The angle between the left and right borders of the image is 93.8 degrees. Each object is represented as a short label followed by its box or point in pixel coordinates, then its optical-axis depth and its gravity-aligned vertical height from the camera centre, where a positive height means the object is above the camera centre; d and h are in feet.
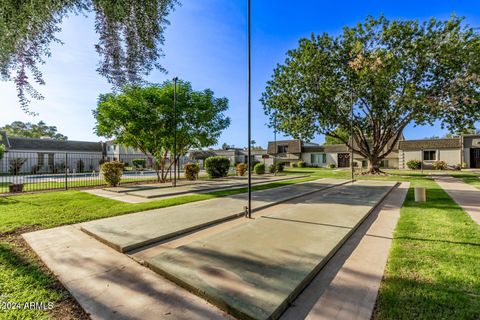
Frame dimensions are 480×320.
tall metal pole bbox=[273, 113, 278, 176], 69.67 +10.81
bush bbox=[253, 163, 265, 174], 75.54 -3.19
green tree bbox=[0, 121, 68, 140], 175.11 +24.14
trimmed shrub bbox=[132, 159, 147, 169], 108.78 -2.23
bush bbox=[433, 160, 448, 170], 91.25 -2.56
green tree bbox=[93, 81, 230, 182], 39.68 +7.62
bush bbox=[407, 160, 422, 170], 94.38 -2.23
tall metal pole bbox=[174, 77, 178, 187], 38.85 +8.51
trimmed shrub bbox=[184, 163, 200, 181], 53.42 -3.00
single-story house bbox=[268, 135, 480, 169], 94.48 +2.64
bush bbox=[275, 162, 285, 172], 81.21 -2.78
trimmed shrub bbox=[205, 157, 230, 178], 60.13 -2.02
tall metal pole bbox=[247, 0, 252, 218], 19.04 +5.18
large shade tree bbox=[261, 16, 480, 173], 51.80 +20.27
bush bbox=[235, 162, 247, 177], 67.67 -3.16
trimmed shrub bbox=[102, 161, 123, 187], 38.47 -2.37
